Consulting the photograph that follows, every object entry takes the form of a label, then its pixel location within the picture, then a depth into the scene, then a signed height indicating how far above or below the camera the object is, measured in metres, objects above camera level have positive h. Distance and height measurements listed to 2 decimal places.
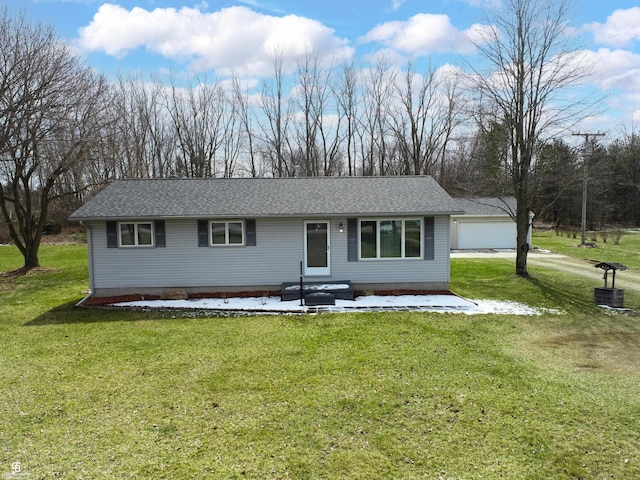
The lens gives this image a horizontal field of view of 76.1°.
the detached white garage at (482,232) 24.70 -0.87
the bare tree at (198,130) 33.47 +7.57
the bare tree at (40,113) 15.02 +4.38
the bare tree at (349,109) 32.34 +8.94
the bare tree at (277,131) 32.75 +7.36
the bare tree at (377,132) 32.56 +7.17
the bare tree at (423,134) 32.16 +6.83
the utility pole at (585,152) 19.00 +3.06
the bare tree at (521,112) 14.68 +3.87
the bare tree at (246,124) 33.53 +8.10
